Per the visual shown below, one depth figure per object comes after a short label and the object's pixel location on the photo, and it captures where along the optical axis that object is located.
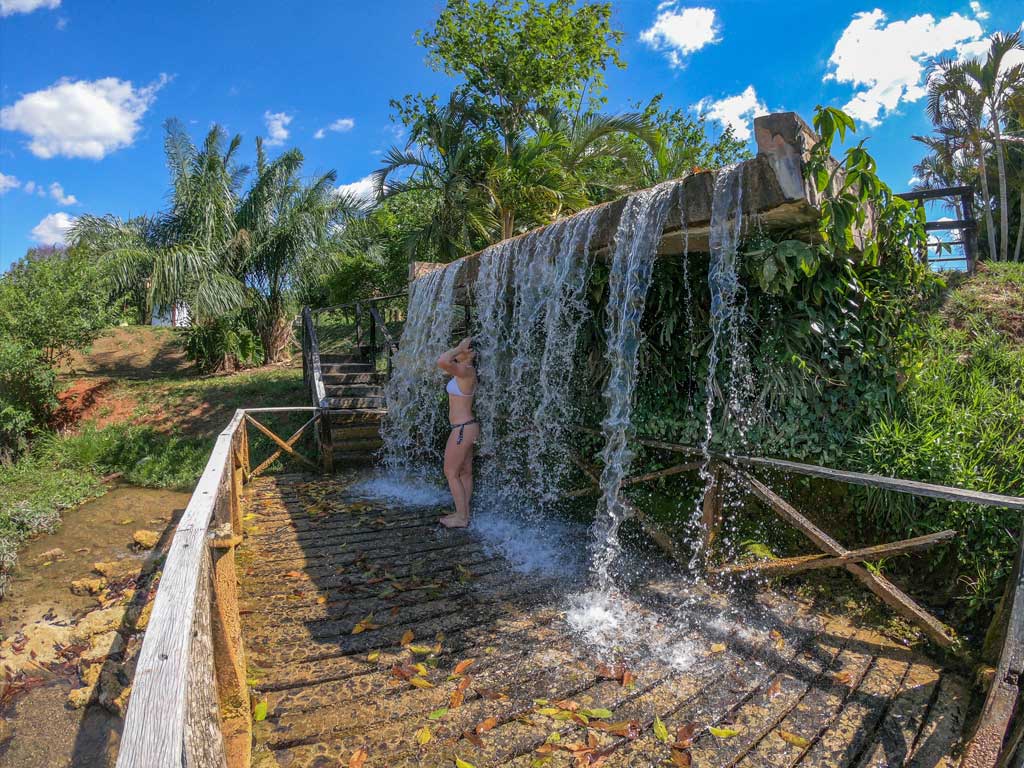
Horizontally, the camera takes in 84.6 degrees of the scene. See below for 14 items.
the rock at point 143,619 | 5.24
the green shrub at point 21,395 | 11.08
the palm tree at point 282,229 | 14.80
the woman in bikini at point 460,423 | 5.34
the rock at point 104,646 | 4.79
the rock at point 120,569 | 6.39
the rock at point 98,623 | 5.16
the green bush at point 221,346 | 15.25
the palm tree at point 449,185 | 12.25
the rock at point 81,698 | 4.22
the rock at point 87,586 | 6.04
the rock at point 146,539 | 7.29
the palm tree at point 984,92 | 13.52
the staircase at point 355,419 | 8.61
